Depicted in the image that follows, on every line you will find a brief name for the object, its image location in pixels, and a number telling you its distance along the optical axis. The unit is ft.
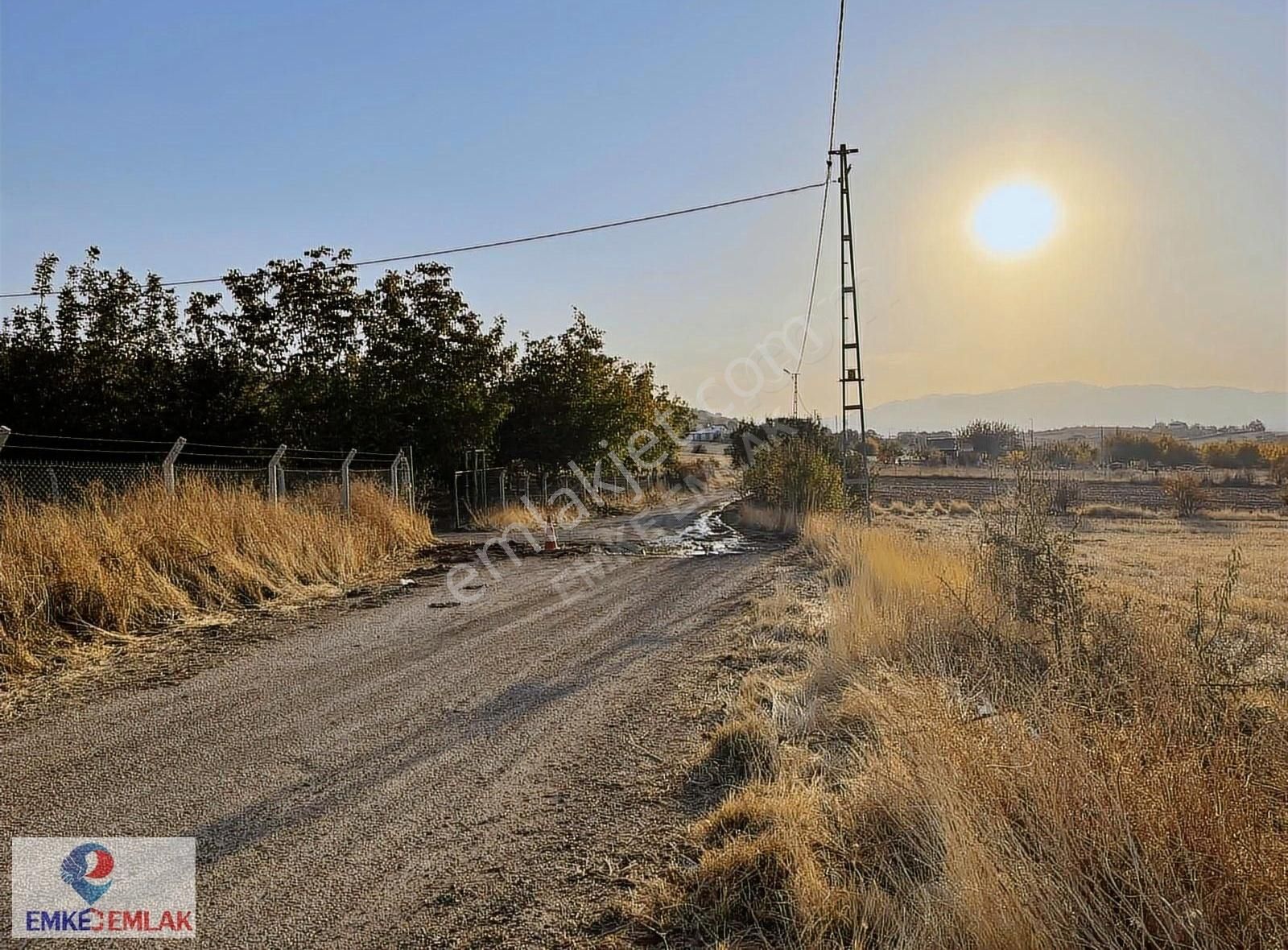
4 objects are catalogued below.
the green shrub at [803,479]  68.54
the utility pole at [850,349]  53.83
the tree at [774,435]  84.99
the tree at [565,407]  88.74
